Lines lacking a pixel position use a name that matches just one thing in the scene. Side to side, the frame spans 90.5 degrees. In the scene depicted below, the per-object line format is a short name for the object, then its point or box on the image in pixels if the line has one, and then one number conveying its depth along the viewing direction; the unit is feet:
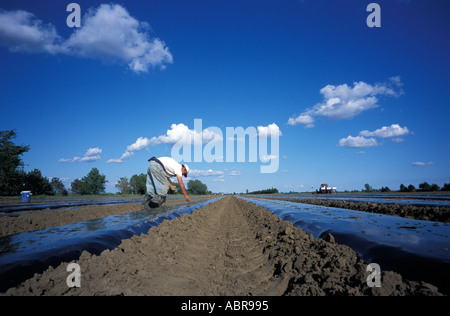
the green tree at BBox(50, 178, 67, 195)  222.48
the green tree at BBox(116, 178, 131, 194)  257.96
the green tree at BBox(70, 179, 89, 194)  210.59
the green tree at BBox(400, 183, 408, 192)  144.36
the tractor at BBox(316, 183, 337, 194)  165.17
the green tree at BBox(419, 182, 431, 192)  128.90
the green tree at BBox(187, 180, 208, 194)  445.05
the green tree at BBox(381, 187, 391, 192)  168.75
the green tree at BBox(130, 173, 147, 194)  239.30
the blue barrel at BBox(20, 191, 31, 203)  53.31
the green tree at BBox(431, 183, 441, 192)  122.66
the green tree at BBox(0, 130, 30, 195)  108.06
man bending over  27.25
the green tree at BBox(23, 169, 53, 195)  134.22
